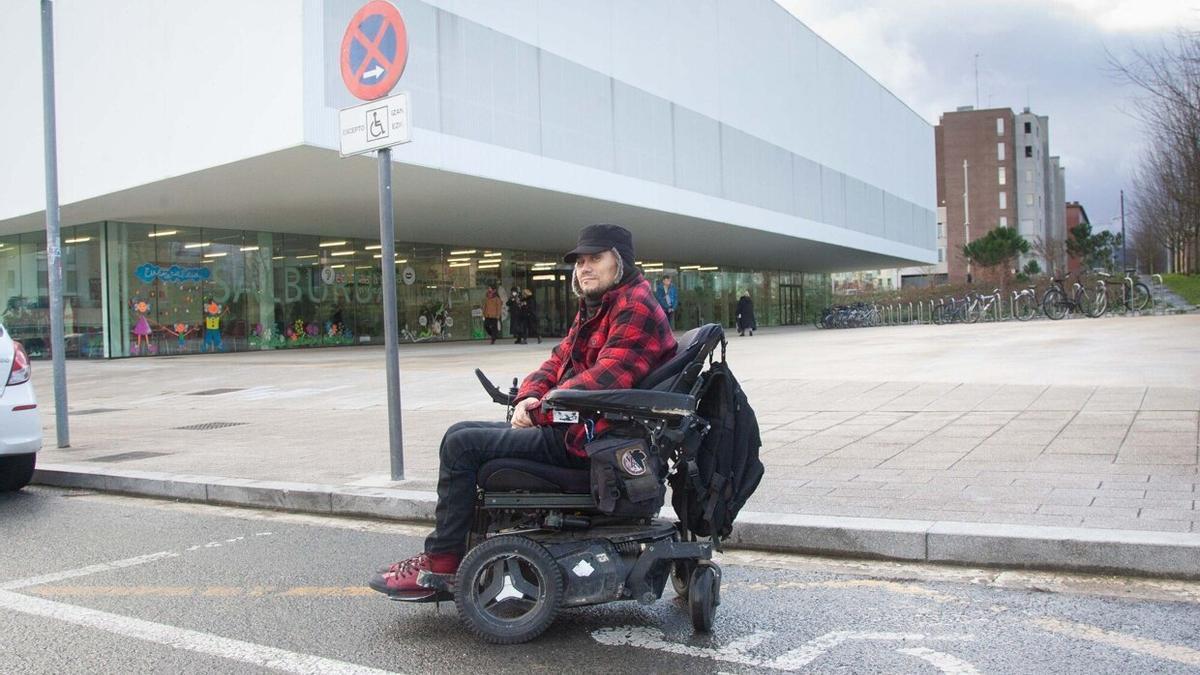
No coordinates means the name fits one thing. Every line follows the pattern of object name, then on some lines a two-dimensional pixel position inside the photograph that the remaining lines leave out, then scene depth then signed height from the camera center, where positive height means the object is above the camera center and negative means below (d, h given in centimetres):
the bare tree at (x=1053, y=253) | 6202 +370
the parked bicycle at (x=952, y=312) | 3316 -5
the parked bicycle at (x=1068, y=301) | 2580 +17
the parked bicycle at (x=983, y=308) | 3216 +7
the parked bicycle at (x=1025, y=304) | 2977 +14
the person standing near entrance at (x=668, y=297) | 2302 +60
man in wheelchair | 353 -24
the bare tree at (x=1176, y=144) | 1872 +410
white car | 662 -51
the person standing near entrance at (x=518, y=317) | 2937 +24
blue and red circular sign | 612 +184
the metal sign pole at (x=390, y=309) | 630 +13
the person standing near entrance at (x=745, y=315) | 3200 +7
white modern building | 1988 +429
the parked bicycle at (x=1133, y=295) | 2609 +27
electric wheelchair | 343 -81
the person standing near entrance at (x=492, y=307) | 2933 +56
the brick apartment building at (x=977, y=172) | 10119 +1487
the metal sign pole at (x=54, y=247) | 902 +88
